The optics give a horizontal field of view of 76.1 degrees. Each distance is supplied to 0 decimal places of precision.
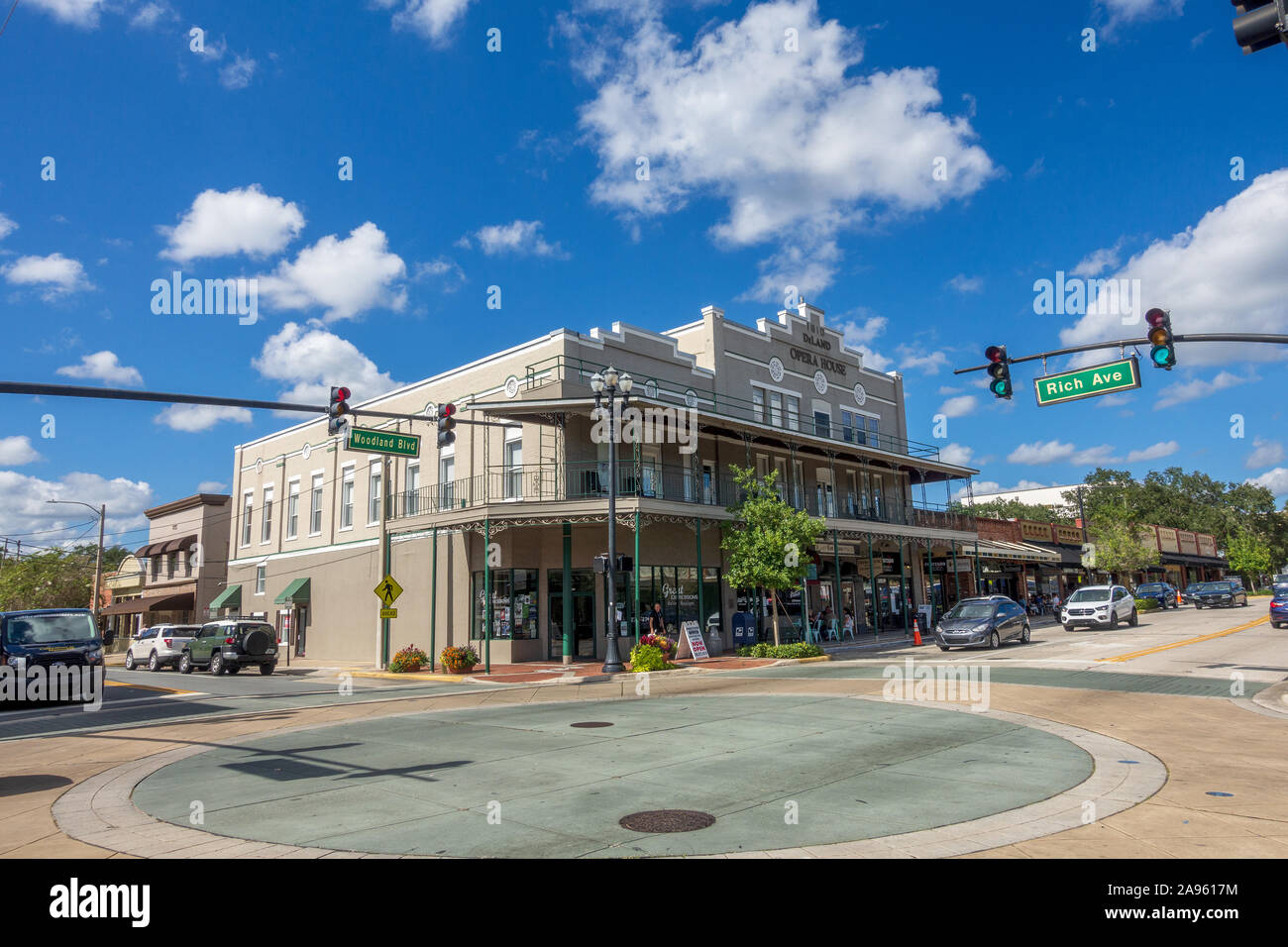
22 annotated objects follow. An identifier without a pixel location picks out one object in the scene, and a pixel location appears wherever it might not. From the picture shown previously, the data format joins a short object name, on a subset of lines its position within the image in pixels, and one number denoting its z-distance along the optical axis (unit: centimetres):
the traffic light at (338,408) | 1542
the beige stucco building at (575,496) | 2697
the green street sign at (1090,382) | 1599
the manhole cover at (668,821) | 627
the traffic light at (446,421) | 1925
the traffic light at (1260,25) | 666
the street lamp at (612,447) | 2111
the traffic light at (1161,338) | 1492
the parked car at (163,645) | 3244
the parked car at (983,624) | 2552
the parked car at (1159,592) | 4953
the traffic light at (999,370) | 1698
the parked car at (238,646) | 2762
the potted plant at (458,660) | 2434
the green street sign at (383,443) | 2228
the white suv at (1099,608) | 3225
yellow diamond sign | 2381
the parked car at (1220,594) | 4703
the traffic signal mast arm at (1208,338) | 1420
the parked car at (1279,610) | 2991
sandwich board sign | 2542
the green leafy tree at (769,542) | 2522
